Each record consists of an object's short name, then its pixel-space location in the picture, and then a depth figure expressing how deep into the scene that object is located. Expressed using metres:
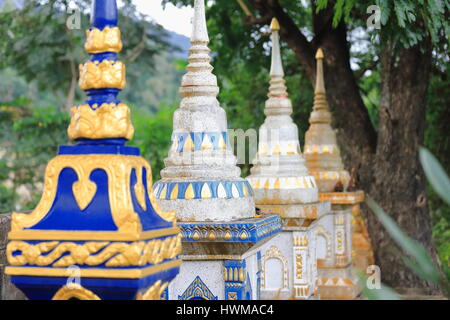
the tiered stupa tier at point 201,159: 3.73
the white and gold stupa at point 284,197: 5.53
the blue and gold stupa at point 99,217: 2.34
